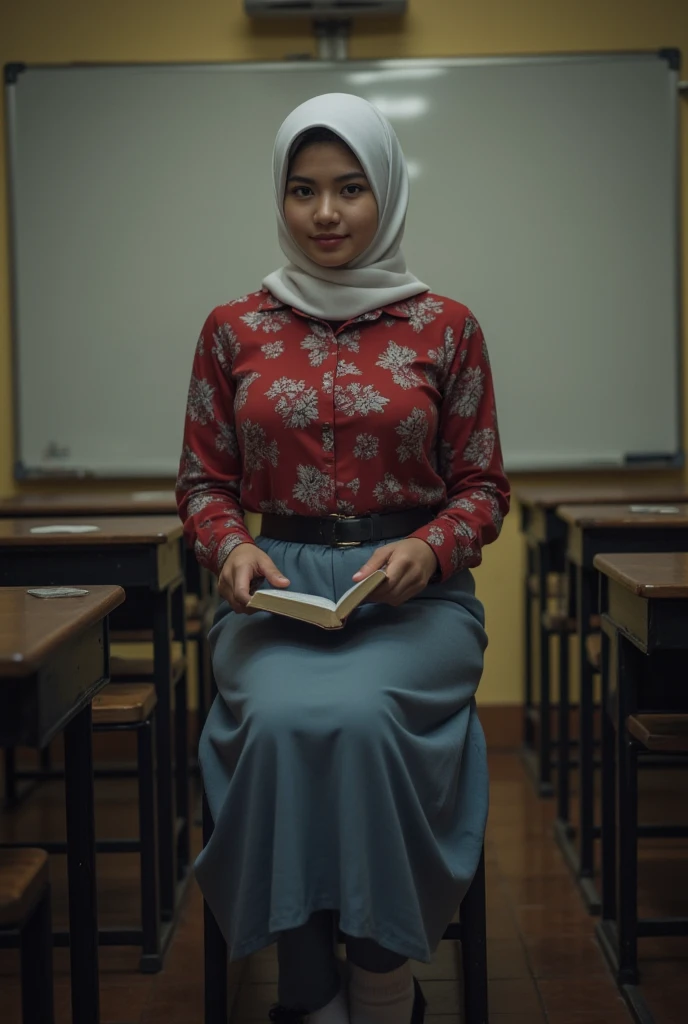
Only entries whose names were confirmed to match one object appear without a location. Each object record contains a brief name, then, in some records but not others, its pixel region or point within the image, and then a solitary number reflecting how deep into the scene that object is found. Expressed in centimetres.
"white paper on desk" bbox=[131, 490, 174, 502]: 345
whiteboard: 396
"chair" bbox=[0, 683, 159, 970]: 223
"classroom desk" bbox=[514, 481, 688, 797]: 319
